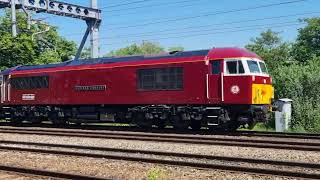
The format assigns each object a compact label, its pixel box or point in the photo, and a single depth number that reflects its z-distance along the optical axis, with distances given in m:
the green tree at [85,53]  93.10
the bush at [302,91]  22.23
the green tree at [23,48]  40.53
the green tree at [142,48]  112.96
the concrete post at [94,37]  39.16
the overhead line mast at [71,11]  34.41
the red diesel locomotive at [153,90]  19.28
